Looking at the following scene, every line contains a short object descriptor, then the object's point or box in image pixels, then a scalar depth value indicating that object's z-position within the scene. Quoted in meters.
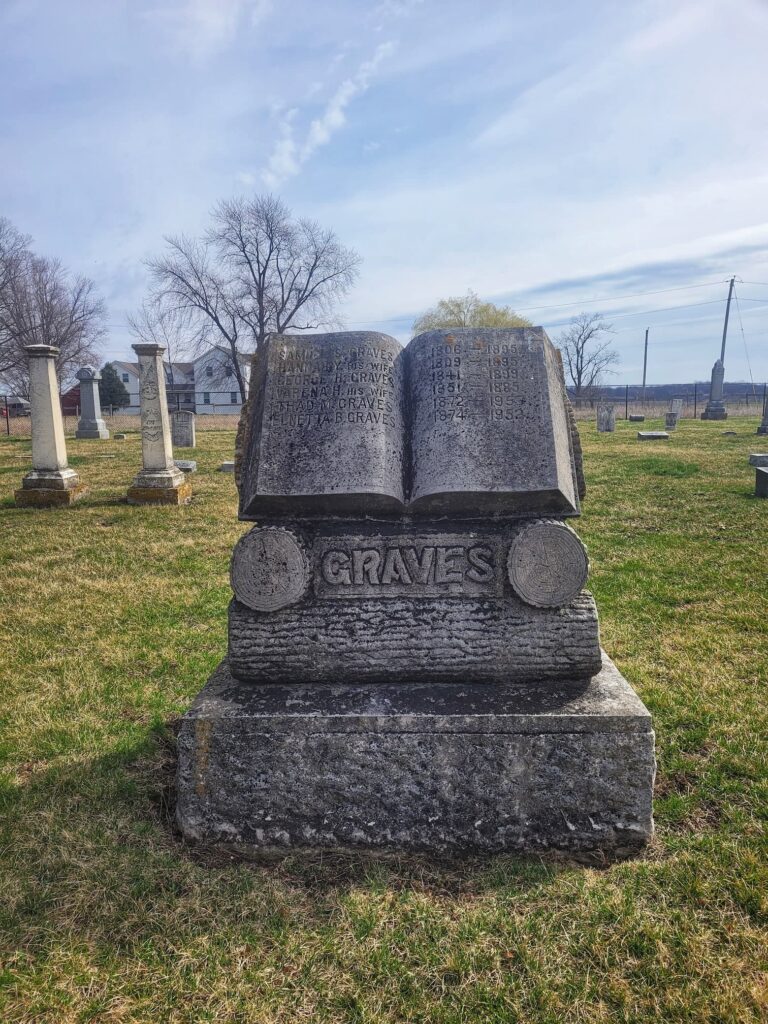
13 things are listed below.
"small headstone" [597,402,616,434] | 23.36
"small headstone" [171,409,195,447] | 18.52
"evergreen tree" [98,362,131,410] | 45.41
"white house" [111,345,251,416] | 56.66
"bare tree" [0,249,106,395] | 33.62
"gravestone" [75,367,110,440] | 19.92
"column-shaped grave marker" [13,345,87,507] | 9.75
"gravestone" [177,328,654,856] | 2.30
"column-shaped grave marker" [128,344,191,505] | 9.88
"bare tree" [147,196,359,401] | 34.38
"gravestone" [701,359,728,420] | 28.02
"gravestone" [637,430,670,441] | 18.44
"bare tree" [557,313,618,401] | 57.75
